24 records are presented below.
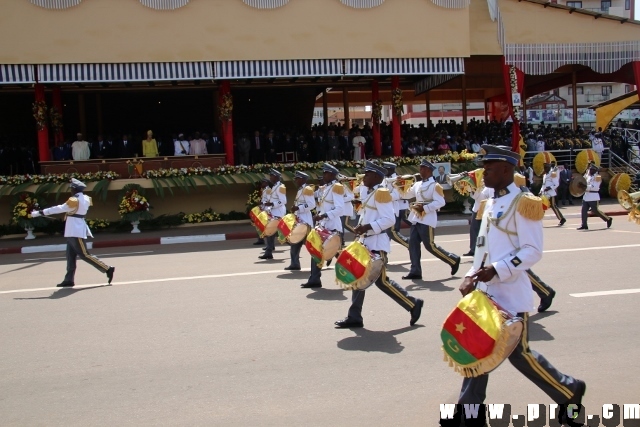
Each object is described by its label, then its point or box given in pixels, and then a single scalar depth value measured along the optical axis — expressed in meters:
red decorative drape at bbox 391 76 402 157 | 23.42
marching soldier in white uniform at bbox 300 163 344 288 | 10.17
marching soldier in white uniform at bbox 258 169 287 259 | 13.28
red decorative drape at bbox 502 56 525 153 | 24.67
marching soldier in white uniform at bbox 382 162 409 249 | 12.82
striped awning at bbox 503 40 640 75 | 24.89
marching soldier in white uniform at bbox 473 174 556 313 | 8.23
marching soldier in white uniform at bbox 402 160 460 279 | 10.68
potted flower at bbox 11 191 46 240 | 18.89
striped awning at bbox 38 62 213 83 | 20.67
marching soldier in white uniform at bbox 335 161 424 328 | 7.74
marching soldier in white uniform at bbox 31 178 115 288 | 11.13
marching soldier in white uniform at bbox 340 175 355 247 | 13.29
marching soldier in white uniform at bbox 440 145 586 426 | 4.58
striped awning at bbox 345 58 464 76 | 22.33
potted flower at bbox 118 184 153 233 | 19.64
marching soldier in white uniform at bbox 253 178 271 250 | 14.04
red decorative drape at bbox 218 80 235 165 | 22.02
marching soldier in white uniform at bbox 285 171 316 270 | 11.77
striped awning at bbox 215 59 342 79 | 21.58
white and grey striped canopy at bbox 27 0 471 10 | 20.39
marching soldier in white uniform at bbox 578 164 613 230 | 15.98
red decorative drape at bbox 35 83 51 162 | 21.19
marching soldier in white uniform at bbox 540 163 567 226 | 17.84
